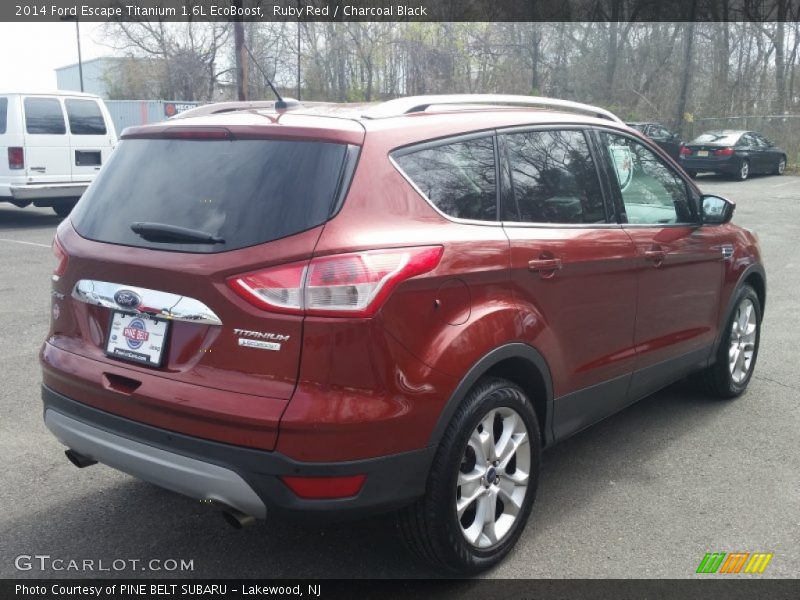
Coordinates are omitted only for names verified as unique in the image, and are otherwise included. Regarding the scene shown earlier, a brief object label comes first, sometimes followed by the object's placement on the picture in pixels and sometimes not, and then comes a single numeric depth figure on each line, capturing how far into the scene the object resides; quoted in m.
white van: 13.33
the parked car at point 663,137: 27.38
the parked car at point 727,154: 24.95
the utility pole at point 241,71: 20.44
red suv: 2.66
